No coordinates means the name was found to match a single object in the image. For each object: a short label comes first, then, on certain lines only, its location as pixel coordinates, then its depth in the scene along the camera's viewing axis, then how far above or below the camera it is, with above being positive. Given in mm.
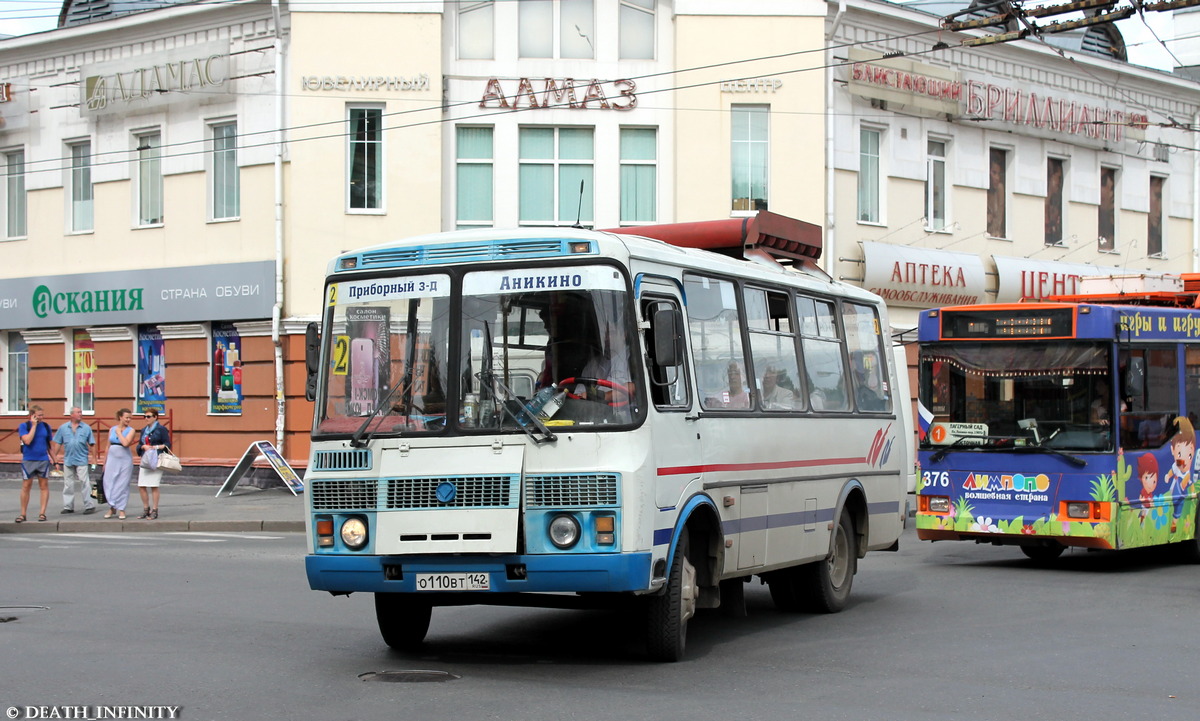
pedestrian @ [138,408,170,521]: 21000 -1422
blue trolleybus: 14492 -453
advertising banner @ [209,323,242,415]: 27000 +94
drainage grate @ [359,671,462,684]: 8508 -1777
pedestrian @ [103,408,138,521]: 21438 -1311
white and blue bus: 8445 -315
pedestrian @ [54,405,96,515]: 22188 -1243
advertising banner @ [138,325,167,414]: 28094 +109
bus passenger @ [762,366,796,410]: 10617 -109
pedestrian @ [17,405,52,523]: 21219 -1187
